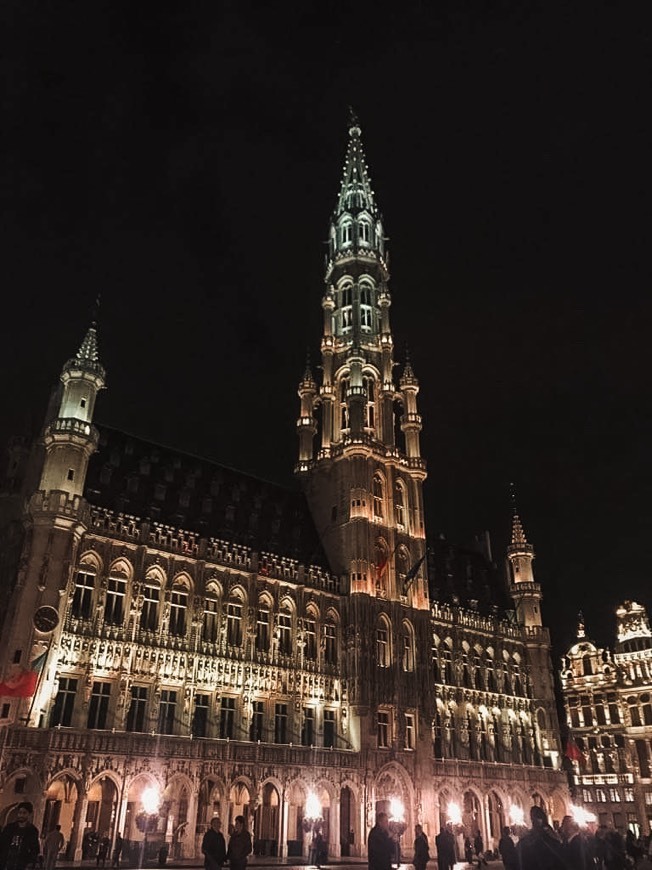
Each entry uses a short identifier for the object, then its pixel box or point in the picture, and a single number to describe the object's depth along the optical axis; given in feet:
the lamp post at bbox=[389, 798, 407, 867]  149.05
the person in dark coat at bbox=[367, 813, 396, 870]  43.24
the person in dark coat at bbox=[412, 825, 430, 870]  68.90
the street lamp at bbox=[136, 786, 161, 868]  116.42
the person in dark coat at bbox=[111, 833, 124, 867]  103.39
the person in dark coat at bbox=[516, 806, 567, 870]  32.40
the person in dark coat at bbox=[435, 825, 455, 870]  68.69
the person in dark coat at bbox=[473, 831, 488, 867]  135.38
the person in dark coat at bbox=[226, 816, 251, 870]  54.03
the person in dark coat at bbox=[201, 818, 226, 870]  51.80
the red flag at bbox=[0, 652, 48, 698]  112.47
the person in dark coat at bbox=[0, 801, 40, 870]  39.17
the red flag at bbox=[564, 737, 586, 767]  188.14
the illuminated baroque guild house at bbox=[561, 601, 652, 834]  237.66
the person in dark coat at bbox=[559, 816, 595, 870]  34.19
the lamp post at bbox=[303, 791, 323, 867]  133.18
